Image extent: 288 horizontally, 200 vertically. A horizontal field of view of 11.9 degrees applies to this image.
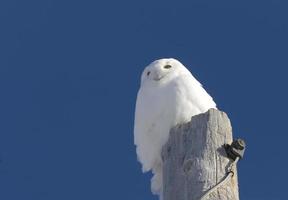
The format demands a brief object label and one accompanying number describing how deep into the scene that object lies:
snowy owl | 9.91
